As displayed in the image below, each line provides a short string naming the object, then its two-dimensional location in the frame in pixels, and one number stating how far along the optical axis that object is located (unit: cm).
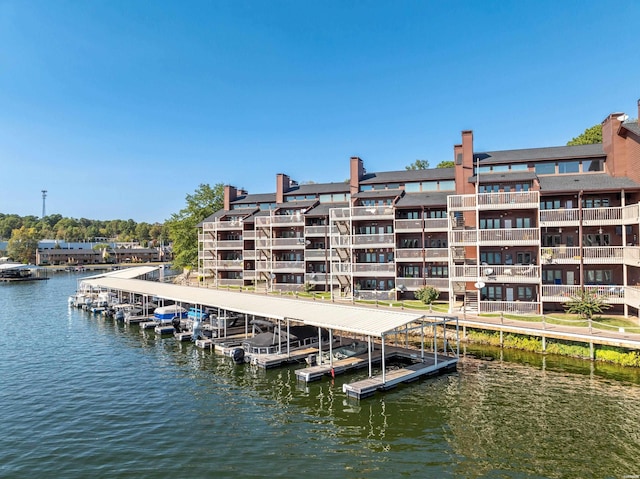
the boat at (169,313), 4594
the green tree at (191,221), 7806
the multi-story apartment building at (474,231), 3494
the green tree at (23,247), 14812
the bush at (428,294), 3876
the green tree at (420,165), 8869
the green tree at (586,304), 3084
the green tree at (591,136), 5935
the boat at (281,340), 3183
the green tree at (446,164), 7396
